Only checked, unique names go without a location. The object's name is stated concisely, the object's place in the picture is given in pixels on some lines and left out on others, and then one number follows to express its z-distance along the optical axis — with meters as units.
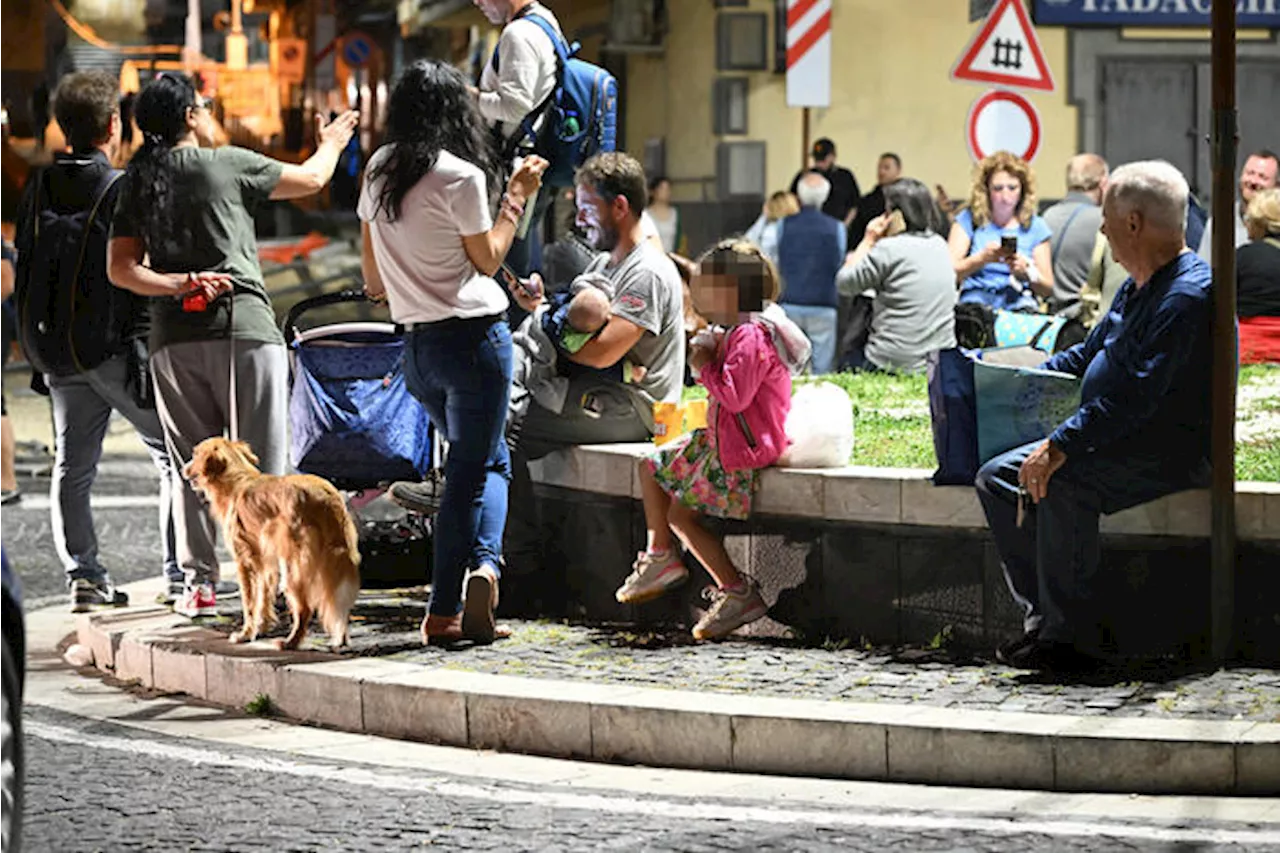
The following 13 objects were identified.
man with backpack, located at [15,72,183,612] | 15.28
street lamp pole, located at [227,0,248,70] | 77.53
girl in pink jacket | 13.07
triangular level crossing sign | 22.31
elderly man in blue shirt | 11.84
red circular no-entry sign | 22.74
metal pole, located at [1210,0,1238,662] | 11.81
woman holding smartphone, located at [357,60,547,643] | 12.90
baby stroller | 14.49
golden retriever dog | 12.82
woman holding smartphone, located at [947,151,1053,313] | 21.15
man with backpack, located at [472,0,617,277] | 14.78
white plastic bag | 13.05
